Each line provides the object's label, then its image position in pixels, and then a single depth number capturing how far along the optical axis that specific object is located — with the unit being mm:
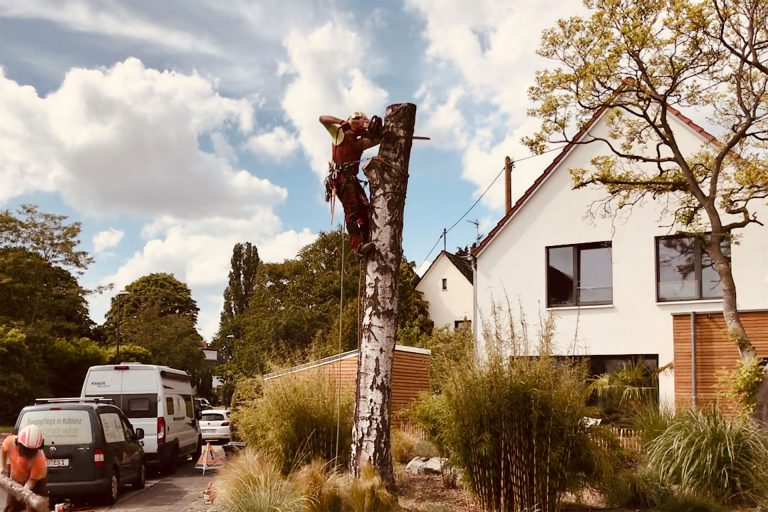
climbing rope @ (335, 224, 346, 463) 11914
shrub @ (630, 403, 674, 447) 11531
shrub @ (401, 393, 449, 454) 14380
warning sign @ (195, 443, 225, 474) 18484
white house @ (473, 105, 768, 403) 18531
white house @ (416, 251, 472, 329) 46469
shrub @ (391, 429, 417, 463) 14936
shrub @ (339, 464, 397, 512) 8680
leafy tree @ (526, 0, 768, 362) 14148
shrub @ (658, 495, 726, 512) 9664
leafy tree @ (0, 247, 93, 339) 42344
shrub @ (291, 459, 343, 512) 8562
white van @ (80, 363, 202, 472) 18203
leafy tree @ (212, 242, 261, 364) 72312
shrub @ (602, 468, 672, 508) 10219
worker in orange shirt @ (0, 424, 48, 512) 7637
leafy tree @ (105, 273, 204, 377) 53438
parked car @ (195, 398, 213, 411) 36056
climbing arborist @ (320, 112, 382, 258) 10539
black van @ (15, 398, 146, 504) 13266
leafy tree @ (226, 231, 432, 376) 50494
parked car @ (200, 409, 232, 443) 28656
